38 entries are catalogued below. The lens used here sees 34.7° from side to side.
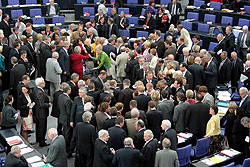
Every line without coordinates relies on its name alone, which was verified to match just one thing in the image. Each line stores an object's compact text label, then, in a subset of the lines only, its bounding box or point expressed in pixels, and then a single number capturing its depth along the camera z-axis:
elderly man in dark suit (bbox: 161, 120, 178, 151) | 8.01
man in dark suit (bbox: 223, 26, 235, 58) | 14.09
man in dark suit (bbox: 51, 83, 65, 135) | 9.68
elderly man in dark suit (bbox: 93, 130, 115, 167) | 7.69
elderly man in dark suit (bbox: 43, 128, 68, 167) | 7.80
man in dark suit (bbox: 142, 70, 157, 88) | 10.70
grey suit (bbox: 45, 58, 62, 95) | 11.60
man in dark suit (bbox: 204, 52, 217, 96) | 11.89
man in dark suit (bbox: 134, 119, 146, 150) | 7.97
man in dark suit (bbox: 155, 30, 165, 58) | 13.77
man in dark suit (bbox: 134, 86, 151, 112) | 9.55
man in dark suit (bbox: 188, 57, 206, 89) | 11.62
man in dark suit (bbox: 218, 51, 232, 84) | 12.34
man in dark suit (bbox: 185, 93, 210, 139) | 9.27
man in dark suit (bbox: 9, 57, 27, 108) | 11.17
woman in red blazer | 12.20
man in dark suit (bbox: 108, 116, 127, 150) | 7.94
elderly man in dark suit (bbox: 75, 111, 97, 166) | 8.27
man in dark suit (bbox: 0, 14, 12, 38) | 15.34
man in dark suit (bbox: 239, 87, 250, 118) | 9.95
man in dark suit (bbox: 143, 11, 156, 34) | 17.30
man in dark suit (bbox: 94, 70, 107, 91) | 10.46
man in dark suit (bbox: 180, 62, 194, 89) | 11.15
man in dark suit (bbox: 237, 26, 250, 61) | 14.70
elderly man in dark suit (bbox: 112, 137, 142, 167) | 7.45
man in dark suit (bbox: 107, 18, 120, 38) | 16.23
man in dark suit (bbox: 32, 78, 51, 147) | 9.59
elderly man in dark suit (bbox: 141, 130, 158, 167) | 7.64
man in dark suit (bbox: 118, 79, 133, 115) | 9.95
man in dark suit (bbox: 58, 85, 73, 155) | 9.34
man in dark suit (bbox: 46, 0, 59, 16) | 18.81
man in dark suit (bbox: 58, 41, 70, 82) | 11.91
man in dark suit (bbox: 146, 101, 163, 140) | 8.74
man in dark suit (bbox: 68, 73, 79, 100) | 10.17
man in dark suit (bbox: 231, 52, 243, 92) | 12.48
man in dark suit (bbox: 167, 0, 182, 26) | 18.20
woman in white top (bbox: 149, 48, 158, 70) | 12.04
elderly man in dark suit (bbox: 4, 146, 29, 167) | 7.38
